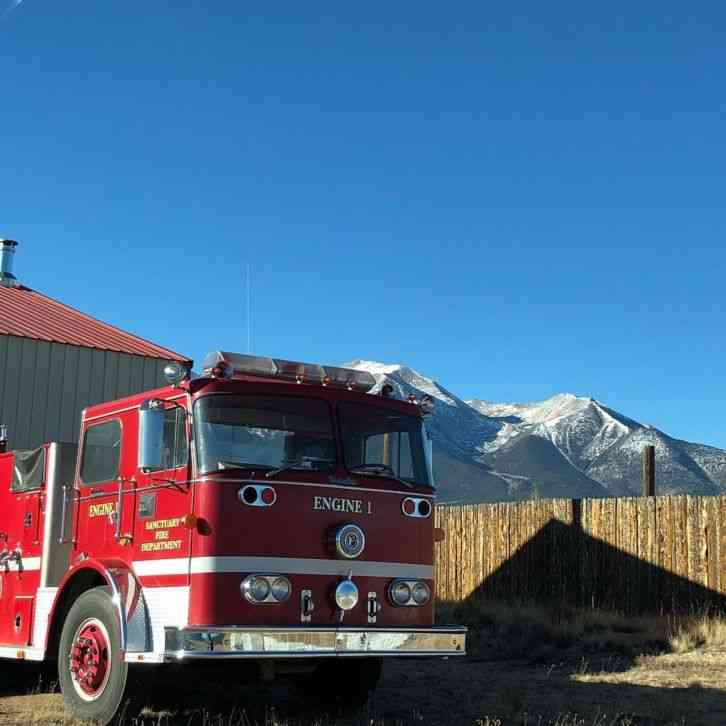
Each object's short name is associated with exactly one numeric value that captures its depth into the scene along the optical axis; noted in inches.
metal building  695.7
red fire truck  311.6
